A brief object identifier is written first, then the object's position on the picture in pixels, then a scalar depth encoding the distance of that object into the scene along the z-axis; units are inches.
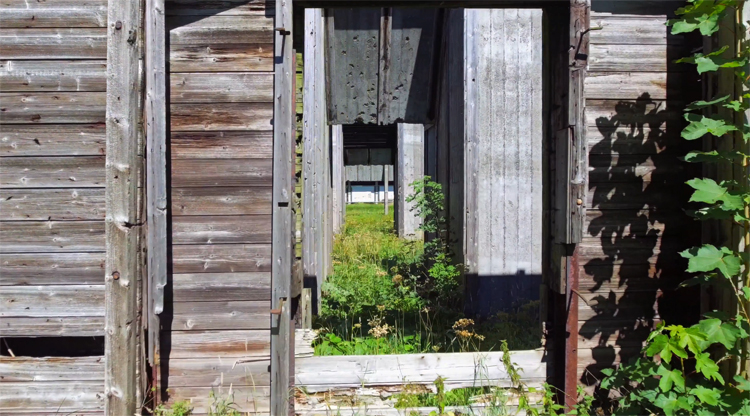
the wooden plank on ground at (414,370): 150.1
